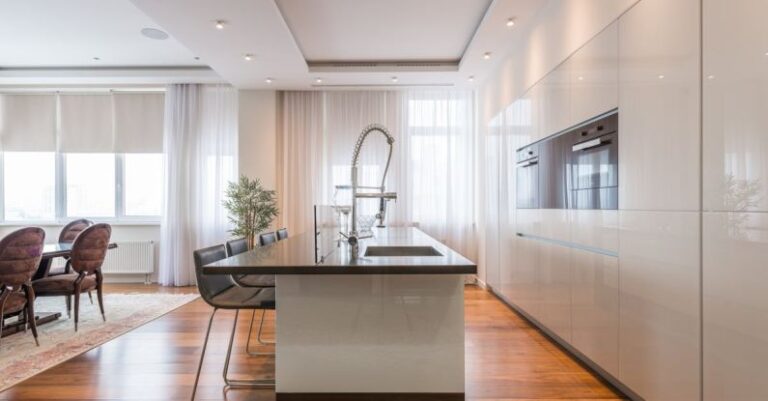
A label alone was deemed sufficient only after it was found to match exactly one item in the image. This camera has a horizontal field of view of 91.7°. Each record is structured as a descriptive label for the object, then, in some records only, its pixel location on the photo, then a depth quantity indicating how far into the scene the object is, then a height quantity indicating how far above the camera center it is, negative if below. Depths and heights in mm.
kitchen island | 1796 -657
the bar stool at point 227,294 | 1964 -534
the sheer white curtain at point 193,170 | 5324 +458
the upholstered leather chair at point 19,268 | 2717 -487
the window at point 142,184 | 5676 +273
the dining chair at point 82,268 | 3297 -610
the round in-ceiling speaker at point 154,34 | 4059 +1871
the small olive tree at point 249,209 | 4758 -96
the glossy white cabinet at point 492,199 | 4289 +17
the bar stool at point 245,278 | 2189 -483
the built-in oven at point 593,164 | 2107 +223
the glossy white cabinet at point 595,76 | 2096 +758
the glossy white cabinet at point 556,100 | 2630 +753
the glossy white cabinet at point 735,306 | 1275 -391
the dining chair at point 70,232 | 3998 -346
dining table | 3213 -678
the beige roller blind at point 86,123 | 5598 +1191
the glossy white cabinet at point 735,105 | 1271 +345
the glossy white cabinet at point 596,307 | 2129 -663
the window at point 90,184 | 5672 +275
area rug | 2621 -1153
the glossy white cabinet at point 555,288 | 2662 -676
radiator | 5504 -846
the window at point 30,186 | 5648 +248
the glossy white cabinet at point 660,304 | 1572 -493
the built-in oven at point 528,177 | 3186 +207
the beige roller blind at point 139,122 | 5590 +1204
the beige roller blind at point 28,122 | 5590 +1209
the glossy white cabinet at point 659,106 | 1562 +439
